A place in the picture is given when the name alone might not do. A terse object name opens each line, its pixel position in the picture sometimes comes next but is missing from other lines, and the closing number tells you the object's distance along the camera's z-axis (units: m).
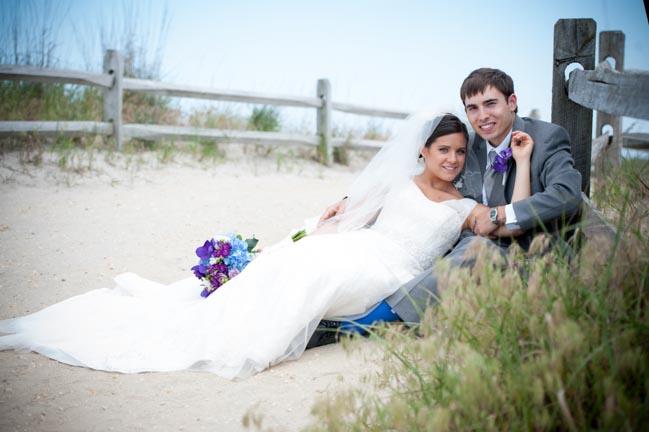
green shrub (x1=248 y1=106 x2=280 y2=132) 12.43
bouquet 4.67
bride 3.95
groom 3.77
